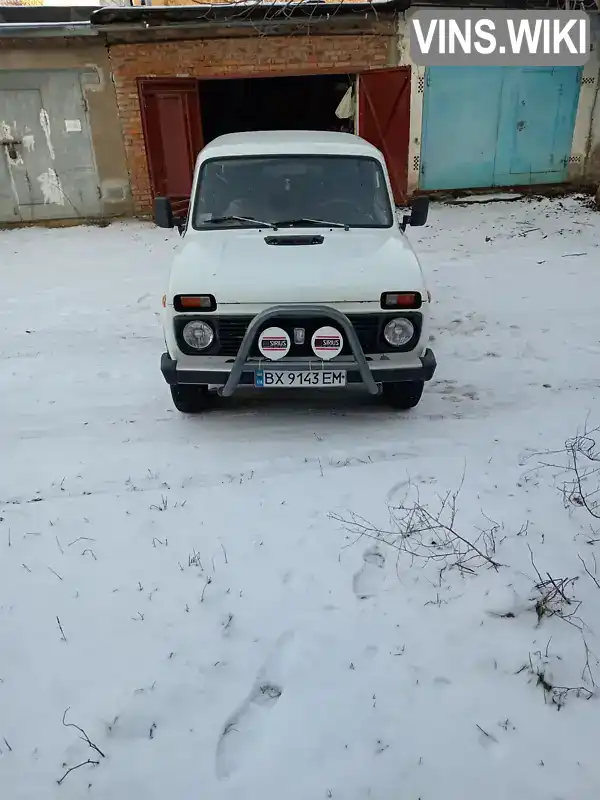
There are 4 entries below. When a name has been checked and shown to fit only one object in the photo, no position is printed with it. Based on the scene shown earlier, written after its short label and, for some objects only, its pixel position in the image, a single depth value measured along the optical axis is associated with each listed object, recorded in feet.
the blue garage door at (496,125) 33.86
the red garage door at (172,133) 30.91
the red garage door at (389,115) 31.71
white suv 11.06
